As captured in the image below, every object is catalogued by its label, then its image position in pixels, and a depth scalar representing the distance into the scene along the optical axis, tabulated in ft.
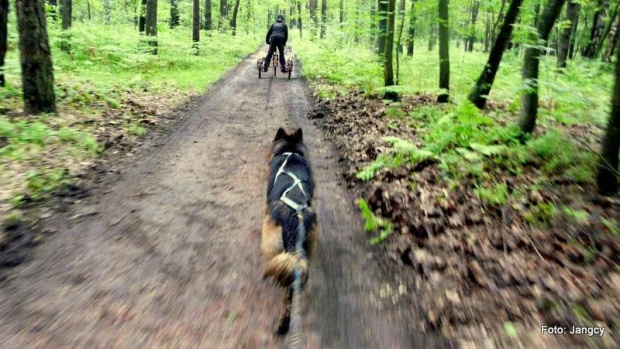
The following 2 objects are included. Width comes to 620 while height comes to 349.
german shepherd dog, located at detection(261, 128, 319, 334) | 8.75
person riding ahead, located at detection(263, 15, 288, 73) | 47.91
